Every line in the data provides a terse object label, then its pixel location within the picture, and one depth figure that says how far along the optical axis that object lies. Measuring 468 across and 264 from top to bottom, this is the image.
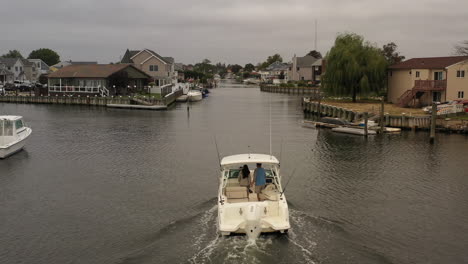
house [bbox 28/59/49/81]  142.62
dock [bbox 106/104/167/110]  76.52
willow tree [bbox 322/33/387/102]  71.19
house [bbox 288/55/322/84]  154.88
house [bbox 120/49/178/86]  105.06
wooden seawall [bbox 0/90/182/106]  80.81
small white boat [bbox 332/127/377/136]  48.52
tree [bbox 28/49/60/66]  189.75
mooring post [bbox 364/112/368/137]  48.00
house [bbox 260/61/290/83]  175.98
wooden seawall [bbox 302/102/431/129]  51.06
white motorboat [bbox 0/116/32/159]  36.97
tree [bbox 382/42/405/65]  111.00
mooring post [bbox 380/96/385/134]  49.25
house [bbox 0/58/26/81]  132.12
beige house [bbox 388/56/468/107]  59.03
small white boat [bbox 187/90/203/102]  99.50
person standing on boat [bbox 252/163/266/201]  21.22
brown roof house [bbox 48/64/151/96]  87.50
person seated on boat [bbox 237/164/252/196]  22.06
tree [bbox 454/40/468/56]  66.79
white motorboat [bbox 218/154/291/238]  17.91
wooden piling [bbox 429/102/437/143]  44.59
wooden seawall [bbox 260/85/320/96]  128.15
